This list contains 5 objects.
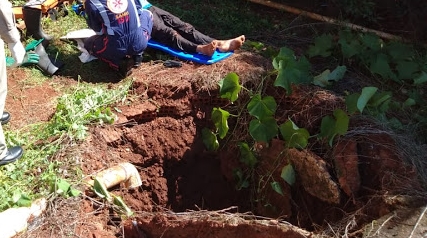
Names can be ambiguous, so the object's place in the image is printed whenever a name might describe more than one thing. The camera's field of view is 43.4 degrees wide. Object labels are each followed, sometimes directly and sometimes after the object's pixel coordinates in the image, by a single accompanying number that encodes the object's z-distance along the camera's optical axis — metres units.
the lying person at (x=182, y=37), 4.78
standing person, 3.61
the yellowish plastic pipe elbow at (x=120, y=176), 3.53
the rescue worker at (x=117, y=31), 4.45
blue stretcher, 4.74
